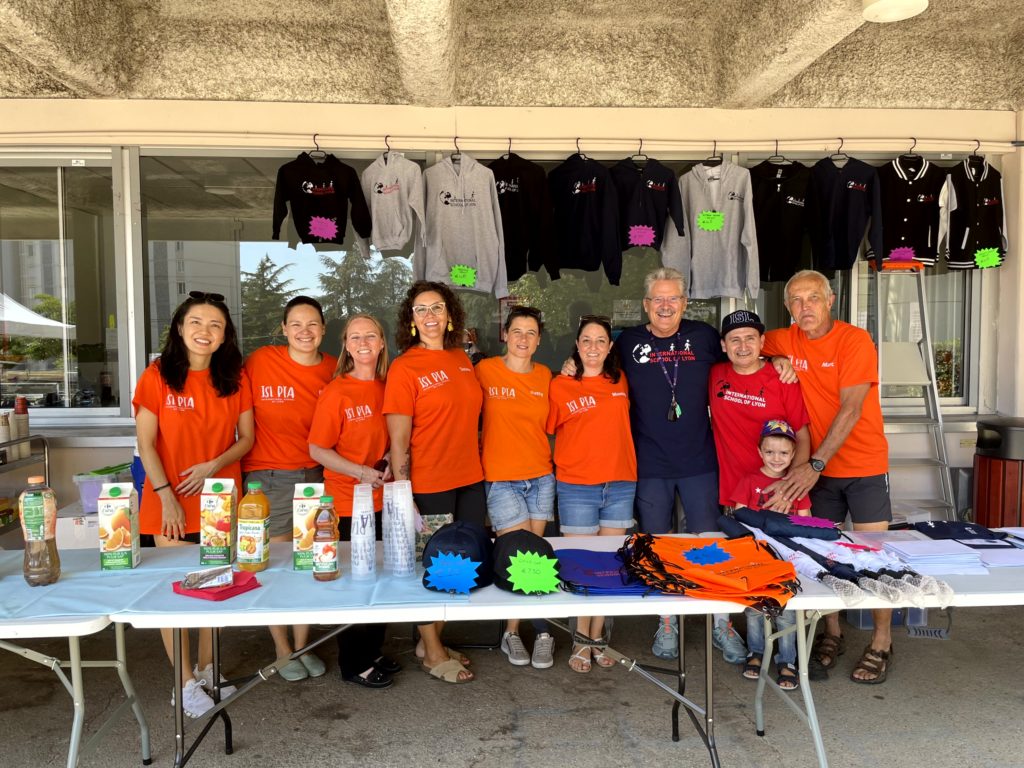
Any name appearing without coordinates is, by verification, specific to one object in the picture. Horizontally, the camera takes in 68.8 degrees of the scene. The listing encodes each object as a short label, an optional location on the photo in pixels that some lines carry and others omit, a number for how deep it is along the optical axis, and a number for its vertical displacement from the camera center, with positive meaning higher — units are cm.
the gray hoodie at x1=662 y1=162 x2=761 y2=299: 457 +75
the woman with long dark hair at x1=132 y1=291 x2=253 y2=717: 284 -23
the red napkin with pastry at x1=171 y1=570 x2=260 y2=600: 212 -65
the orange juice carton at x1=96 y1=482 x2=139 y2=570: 234 -51
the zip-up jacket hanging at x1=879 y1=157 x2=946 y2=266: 464 +93
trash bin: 434 -70
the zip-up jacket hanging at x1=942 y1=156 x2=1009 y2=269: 467 +86
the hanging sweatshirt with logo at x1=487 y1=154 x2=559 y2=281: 451 +92
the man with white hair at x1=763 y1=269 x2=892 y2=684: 321 -25
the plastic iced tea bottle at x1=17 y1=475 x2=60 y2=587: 219 -49
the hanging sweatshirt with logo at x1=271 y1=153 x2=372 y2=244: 441 +100
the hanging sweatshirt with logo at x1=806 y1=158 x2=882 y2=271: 457 +90
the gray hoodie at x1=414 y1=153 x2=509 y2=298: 446 +84
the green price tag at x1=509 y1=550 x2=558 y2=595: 216 -62
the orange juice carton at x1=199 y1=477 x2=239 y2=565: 237 -51
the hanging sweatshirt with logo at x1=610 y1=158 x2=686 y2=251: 449 +95
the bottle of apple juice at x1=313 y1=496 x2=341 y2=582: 228 -57
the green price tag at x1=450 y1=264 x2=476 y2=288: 439 +51
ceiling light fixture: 304 +143
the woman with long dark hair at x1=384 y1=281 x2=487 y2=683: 298 -21
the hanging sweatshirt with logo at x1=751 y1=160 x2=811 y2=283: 462 +89
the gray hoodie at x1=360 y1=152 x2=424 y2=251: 444 +97
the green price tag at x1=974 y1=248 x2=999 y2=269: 468 +61
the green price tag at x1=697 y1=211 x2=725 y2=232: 455 +84
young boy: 301 -58
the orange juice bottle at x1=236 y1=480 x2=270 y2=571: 236 -53
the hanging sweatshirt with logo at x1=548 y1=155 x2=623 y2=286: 449 +87
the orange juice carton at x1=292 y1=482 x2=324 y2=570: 234 -50
